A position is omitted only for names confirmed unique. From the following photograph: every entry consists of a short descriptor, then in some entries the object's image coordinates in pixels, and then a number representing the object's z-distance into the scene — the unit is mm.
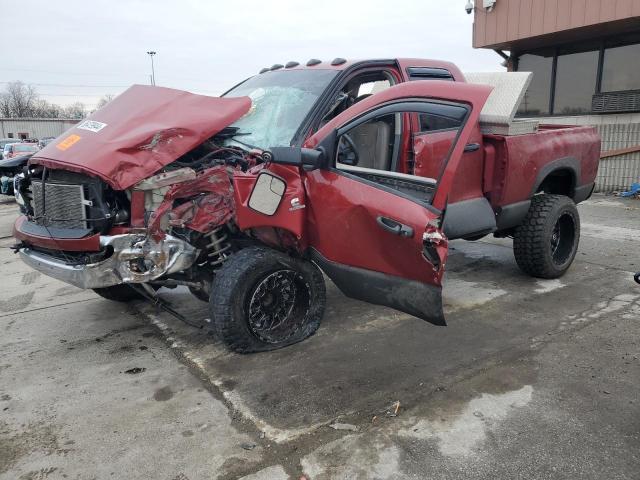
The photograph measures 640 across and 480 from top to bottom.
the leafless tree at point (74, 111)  83875
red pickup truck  3197
